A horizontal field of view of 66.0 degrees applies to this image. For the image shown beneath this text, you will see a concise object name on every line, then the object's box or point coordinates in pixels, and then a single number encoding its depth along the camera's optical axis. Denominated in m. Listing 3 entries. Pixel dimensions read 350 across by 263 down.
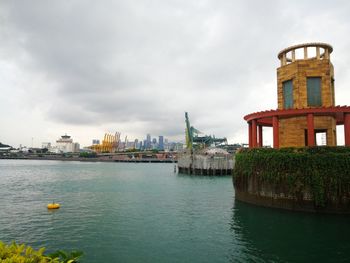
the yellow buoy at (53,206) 26.64
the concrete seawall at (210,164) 69.81
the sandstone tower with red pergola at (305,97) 26.58
